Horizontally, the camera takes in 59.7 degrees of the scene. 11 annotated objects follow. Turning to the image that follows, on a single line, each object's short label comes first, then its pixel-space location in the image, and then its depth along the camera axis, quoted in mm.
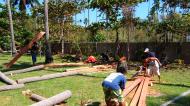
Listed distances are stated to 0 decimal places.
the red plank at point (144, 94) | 4545
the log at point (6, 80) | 6287
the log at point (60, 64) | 9511
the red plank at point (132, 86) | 5080
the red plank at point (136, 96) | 4496
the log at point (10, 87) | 5859
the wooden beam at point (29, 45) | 8624
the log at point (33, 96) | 5044
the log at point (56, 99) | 4411
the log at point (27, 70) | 8216
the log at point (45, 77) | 6592
